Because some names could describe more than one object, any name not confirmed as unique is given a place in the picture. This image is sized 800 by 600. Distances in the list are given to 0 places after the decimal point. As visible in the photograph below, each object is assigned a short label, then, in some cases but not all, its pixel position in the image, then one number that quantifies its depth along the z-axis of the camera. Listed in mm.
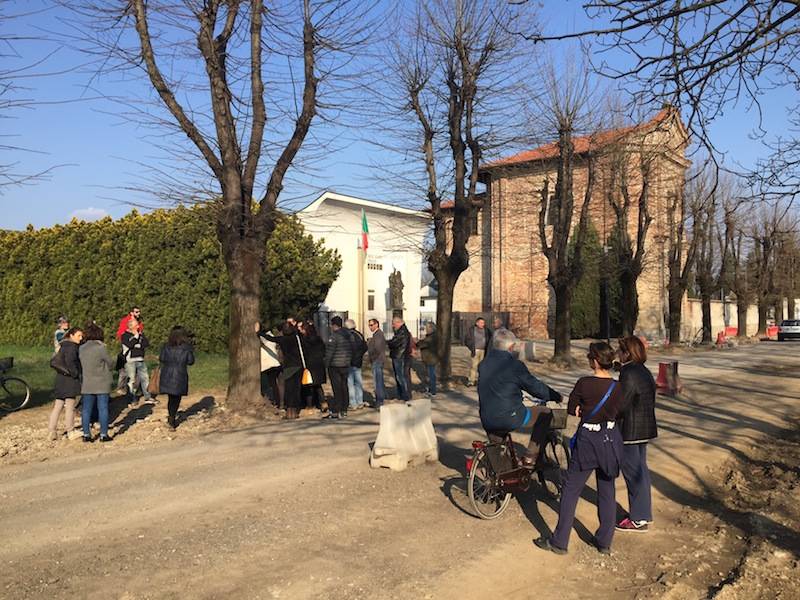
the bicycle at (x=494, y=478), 6152
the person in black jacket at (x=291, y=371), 11805
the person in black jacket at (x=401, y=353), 13414
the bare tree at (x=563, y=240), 21844
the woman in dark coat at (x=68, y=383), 9641
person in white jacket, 12461
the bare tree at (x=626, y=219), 27094
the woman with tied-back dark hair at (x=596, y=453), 5270
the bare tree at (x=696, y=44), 5844
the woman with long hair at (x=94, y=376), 9578
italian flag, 25005
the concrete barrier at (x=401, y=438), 7961
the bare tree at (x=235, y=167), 11500
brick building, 31766
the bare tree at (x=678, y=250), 31859
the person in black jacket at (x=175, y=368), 10523
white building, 28594
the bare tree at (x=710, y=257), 35812
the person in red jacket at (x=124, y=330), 12977
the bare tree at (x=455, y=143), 16969
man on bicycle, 6191
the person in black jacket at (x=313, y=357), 12031
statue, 31234
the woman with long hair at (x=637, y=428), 5840
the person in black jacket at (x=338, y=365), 11891
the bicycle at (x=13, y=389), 12898
